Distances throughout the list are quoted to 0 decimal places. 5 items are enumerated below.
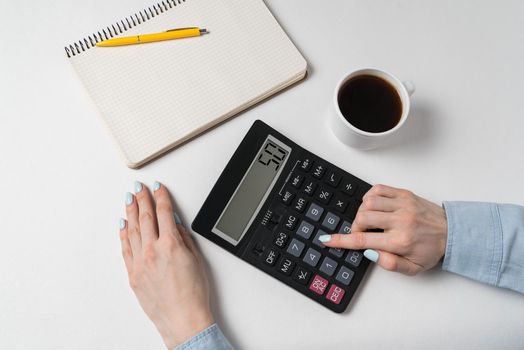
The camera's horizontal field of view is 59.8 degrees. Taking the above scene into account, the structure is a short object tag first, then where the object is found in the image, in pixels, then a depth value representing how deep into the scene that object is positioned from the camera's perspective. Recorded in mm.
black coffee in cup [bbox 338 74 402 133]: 613
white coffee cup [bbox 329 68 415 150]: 588
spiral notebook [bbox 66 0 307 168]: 647
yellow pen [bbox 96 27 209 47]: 671
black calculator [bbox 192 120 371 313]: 611
